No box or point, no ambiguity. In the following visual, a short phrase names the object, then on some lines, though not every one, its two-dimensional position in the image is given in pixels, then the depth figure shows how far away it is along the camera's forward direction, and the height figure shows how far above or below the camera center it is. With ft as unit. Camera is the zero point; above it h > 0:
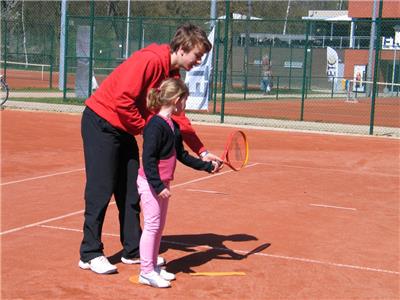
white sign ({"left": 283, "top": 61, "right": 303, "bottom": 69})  140.80 -0.45
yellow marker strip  19.77 -5.48
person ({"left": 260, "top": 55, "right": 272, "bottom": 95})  110.22 -2.17
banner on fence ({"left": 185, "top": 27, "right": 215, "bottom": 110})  66.44 -2.19
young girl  17.90 -2.59
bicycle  67.82 -3.79
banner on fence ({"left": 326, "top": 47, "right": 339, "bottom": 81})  123.32 +0.01
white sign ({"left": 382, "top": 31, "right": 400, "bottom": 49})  122.95 +3.99
